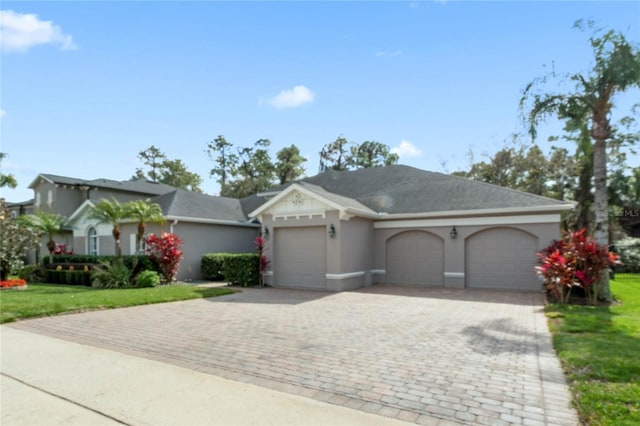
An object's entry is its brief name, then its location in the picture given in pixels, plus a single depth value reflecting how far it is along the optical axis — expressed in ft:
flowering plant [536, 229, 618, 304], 32.91
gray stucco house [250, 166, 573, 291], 43.75
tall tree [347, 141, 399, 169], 140.36
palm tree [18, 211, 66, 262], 59.82
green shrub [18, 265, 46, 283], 60.18
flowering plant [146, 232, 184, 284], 51.16
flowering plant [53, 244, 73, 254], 66.95
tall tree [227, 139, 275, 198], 134.00
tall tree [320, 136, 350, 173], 139.44
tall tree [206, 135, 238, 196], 144.15
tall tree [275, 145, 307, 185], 133.39
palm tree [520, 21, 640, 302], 34.04
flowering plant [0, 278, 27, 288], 48.03
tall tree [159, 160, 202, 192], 153.28
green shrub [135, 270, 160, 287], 48.08
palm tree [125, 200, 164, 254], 50.51
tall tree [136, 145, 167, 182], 152.66
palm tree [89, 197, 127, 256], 50.95
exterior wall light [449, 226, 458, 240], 46.80
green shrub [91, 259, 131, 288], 47.98
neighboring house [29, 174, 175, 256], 79.51
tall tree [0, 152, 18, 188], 86.52
